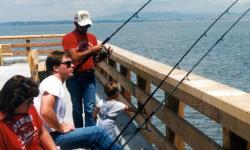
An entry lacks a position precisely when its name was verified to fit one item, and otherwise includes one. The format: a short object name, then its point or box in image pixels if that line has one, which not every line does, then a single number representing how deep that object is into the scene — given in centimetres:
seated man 427
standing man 614
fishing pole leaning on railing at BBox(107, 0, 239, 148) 474
